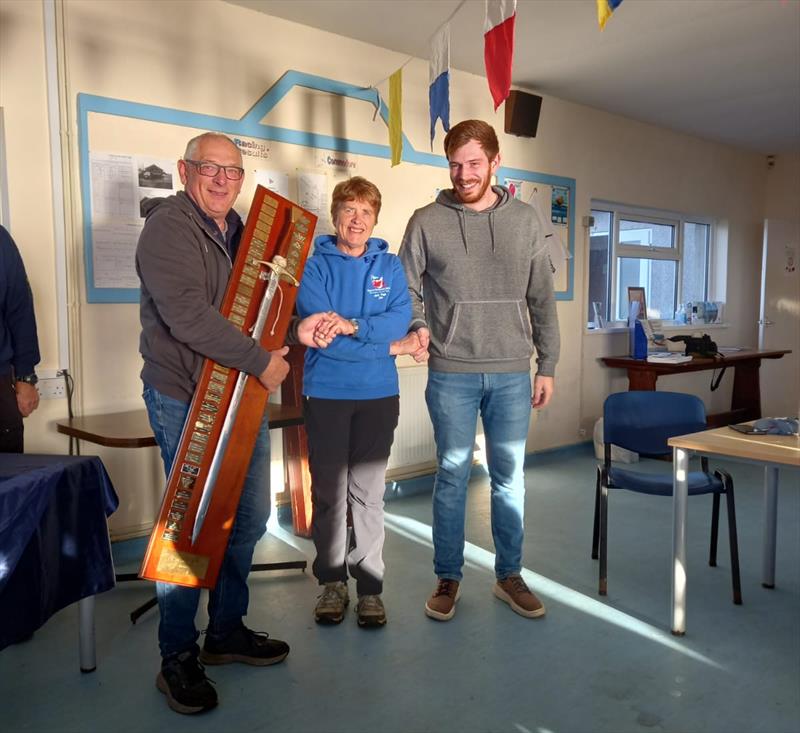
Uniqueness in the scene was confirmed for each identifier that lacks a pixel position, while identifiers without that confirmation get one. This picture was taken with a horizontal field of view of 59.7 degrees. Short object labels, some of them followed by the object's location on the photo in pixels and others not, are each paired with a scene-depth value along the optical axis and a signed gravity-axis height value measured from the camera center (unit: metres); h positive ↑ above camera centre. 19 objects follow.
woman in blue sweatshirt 2.18 -0.20
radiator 4.05 -0.72
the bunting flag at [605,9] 1.98 +0.85
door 6.46 -0.09
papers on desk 5.00 -0.38
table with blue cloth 1.63 -0.58
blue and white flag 3.18 +1.07
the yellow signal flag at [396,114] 3.60 +1.00
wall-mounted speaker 4.54 +1.27
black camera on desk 5.40 -0.32
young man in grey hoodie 2.32 -0.07
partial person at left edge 2.32 -0.12
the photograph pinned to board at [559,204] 4.89 +0.72
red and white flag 2.53 +0.96
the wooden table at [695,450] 2.10 -0.45
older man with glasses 1.71 -0.07
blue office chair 2.92 -0.49
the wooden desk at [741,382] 5.25 -0.64
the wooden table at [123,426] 2.38 -0.44
